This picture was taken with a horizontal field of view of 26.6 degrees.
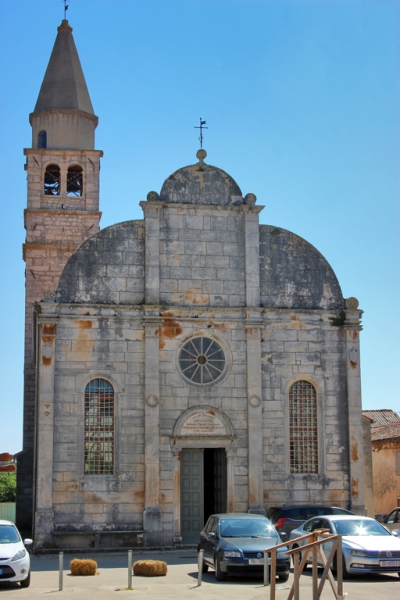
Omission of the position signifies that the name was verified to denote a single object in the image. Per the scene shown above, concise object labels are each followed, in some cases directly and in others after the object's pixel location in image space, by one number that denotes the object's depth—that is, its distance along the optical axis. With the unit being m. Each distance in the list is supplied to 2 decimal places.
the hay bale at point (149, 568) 18.03
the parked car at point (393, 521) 22.70
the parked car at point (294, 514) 22.27
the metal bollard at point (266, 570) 16.04
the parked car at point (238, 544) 16.88
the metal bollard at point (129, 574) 16.06
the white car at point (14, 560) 16.33
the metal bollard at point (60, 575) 16.02
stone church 24.73
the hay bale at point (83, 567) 18.30
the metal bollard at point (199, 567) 16.46
